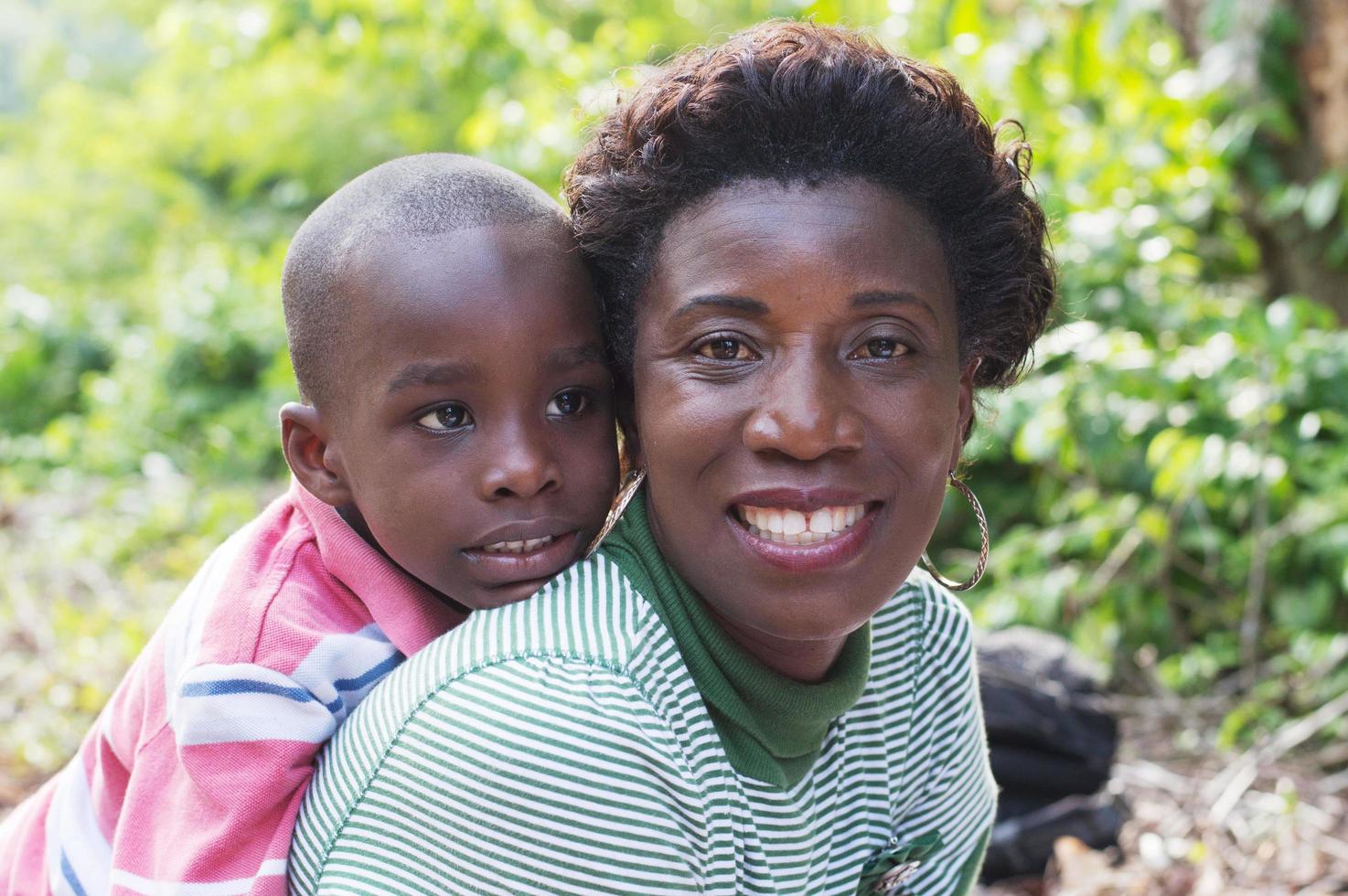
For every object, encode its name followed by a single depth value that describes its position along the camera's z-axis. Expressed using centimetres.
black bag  141
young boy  85
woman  76
